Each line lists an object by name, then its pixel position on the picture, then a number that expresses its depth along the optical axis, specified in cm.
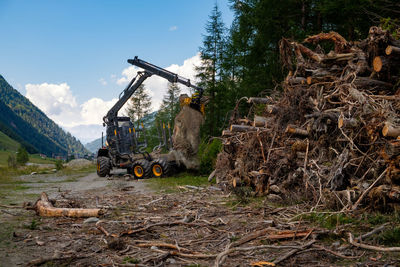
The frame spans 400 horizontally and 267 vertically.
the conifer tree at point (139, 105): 3969
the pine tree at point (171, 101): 3963
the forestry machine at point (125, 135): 1669
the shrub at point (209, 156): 1527
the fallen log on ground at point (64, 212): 666
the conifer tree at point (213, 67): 2289
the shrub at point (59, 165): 2522
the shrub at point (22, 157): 3150
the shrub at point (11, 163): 2605
